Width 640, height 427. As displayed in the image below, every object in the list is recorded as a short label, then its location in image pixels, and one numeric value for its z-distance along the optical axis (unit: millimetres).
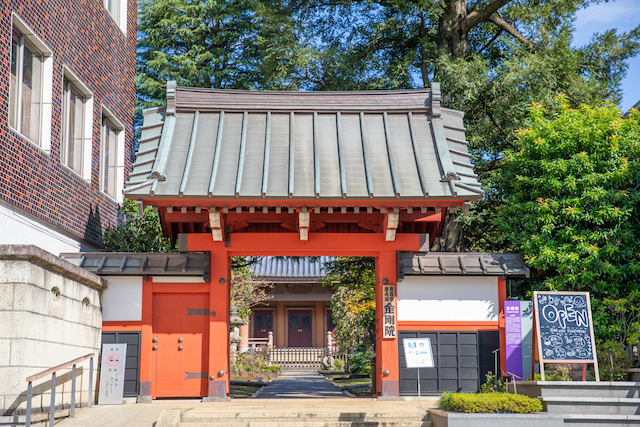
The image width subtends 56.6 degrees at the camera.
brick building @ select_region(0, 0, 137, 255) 9734
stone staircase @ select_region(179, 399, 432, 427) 9125
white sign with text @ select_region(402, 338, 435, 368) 9109
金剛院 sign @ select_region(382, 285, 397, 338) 11258
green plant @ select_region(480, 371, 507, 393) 10844
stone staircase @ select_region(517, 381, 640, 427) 9180
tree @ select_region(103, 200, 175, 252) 13695
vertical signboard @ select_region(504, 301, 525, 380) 10969
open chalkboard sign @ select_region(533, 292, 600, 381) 9969
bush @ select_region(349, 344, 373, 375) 22244
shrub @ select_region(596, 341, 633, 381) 10742
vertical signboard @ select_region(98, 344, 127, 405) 10695
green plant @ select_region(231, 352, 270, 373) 21953
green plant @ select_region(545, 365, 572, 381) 10477
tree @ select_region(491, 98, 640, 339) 11523
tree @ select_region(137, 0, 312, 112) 24375
